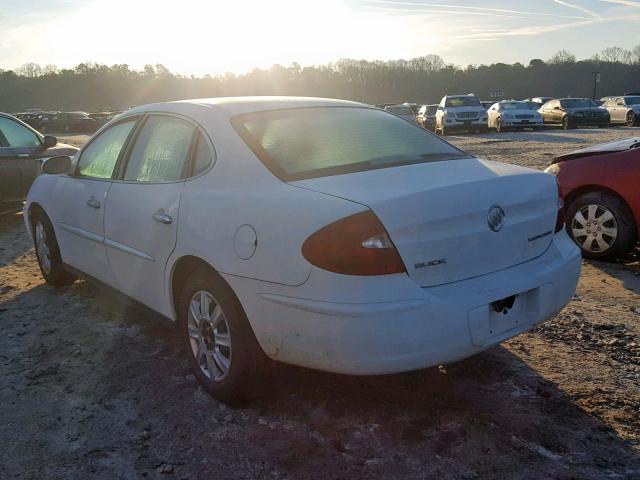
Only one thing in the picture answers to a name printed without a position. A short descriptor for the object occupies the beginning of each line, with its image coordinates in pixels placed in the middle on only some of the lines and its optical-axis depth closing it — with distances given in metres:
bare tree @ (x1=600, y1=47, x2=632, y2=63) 108.06
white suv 28.47
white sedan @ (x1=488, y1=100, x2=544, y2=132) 29.05
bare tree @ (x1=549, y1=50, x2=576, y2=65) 102.81
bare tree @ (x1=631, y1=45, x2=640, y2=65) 105.97
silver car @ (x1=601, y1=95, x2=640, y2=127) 30.72
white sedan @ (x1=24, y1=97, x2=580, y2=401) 2.61
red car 5.66
